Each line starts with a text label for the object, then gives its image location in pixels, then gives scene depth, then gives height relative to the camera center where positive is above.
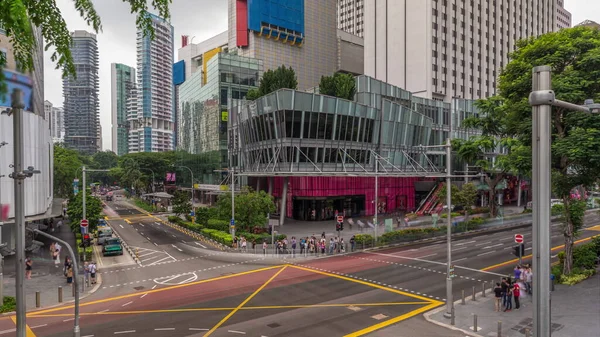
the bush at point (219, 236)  39.13 -7.42
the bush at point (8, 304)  20.87 -7.55
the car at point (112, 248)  36.25 -7.62
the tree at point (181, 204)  58.34 -5.89
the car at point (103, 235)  40.41 -7.42
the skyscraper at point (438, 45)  85.63 +28.11
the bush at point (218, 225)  44.93 -6.96
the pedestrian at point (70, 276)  26.61 -7.48
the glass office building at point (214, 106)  78.62 +12.42
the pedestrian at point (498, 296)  19.44 -6.47
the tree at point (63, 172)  73.50 -1.35
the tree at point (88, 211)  39.16 -4.61
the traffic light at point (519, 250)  20.49 -4.45
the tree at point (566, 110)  21.88 +3.62
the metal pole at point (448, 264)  19.09 -5.02
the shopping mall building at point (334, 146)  51.84 +2.71
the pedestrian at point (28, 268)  27.64 -7.33
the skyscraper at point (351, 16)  147.75 +57.28
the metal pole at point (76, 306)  15.83 -5.79
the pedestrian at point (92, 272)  26.65 -7.26
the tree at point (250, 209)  41.22 -4.70
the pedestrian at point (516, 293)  19.98 -6.49
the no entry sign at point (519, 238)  22.19 -4.14
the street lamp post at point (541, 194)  7.17 -0.53
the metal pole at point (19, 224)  8.81 -1.42
